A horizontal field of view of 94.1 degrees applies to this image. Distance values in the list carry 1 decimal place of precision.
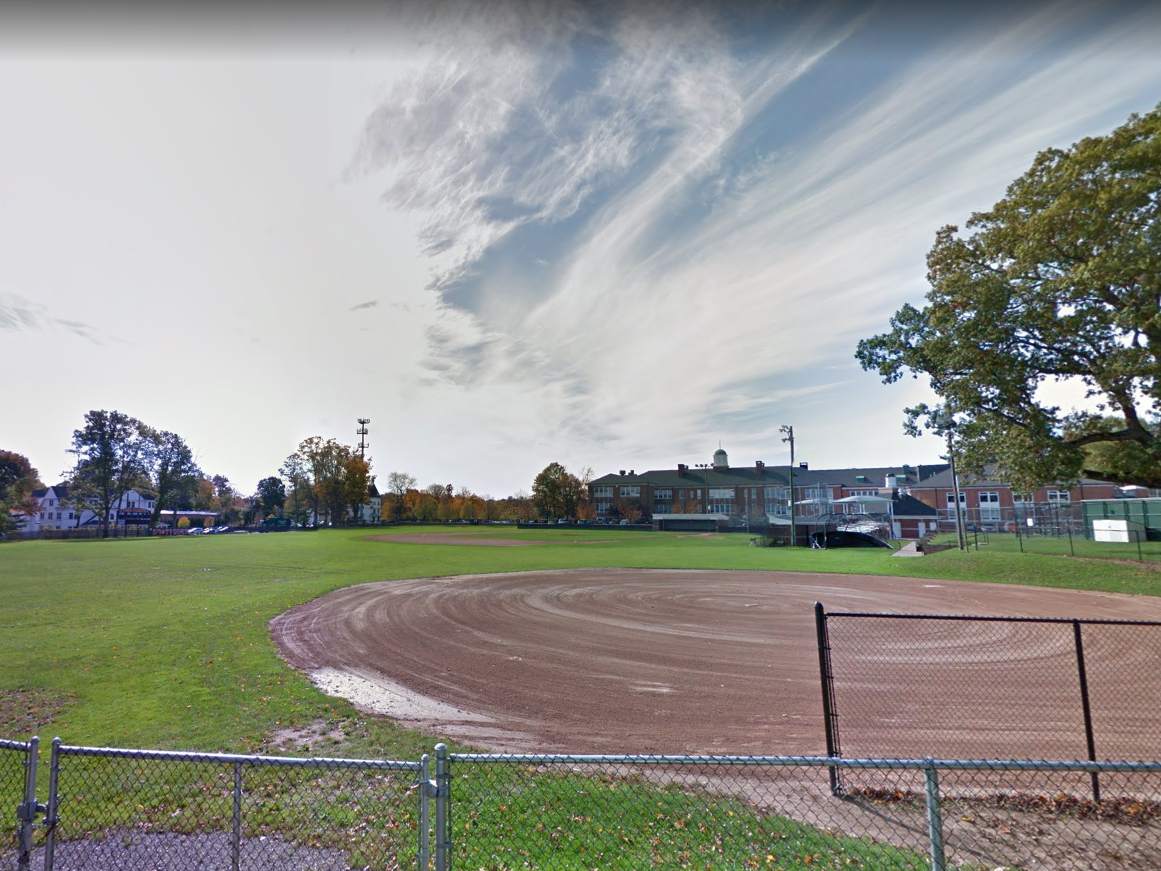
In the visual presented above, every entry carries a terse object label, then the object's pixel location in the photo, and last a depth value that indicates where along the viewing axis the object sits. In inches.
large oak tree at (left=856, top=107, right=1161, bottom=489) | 757.3
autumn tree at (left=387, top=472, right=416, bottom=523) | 4387.3
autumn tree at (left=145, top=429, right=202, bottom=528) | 3508.9
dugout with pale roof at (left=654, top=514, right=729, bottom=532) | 3267.7
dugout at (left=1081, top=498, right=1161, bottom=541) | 1461.6
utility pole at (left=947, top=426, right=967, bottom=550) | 1442.2
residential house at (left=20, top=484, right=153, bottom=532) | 4151.1
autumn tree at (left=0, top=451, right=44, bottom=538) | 3122.5
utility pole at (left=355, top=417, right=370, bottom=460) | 3850.9
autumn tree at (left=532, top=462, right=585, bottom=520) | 3558.1
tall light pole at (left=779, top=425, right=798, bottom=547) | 2190.7
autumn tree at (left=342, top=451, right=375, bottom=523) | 3747.5
